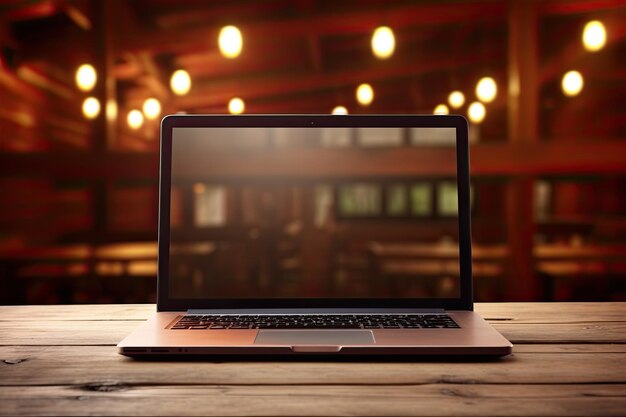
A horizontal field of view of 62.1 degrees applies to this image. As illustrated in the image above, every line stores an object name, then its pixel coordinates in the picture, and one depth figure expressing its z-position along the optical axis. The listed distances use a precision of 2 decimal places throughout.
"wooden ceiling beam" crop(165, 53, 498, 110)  5.45
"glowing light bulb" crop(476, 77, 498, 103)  4.68
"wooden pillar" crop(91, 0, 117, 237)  3.59
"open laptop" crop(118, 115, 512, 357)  0.81
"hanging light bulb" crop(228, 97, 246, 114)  5.67
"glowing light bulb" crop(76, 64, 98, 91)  3.94
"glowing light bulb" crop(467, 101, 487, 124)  5.71
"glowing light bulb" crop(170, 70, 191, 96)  4.37
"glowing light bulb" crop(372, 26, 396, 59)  3.71
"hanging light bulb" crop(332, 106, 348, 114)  5.26
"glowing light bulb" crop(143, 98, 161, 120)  4.65
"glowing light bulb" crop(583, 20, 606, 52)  3.69
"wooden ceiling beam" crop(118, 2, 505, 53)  3.88
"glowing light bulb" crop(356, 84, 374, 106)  5.27
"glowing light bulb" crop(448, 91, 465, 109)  5.80
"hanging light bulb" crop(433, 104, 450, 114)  5.85
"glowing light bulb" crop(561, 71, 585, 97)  4.63
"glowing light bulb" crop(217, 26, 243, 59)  3.70
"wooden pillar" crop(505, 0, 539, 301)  3.25
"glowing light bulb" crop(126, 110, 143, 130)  5.25
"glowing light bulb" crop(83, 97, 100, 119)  4.43
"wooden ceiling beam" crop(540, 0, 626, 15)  3.58
